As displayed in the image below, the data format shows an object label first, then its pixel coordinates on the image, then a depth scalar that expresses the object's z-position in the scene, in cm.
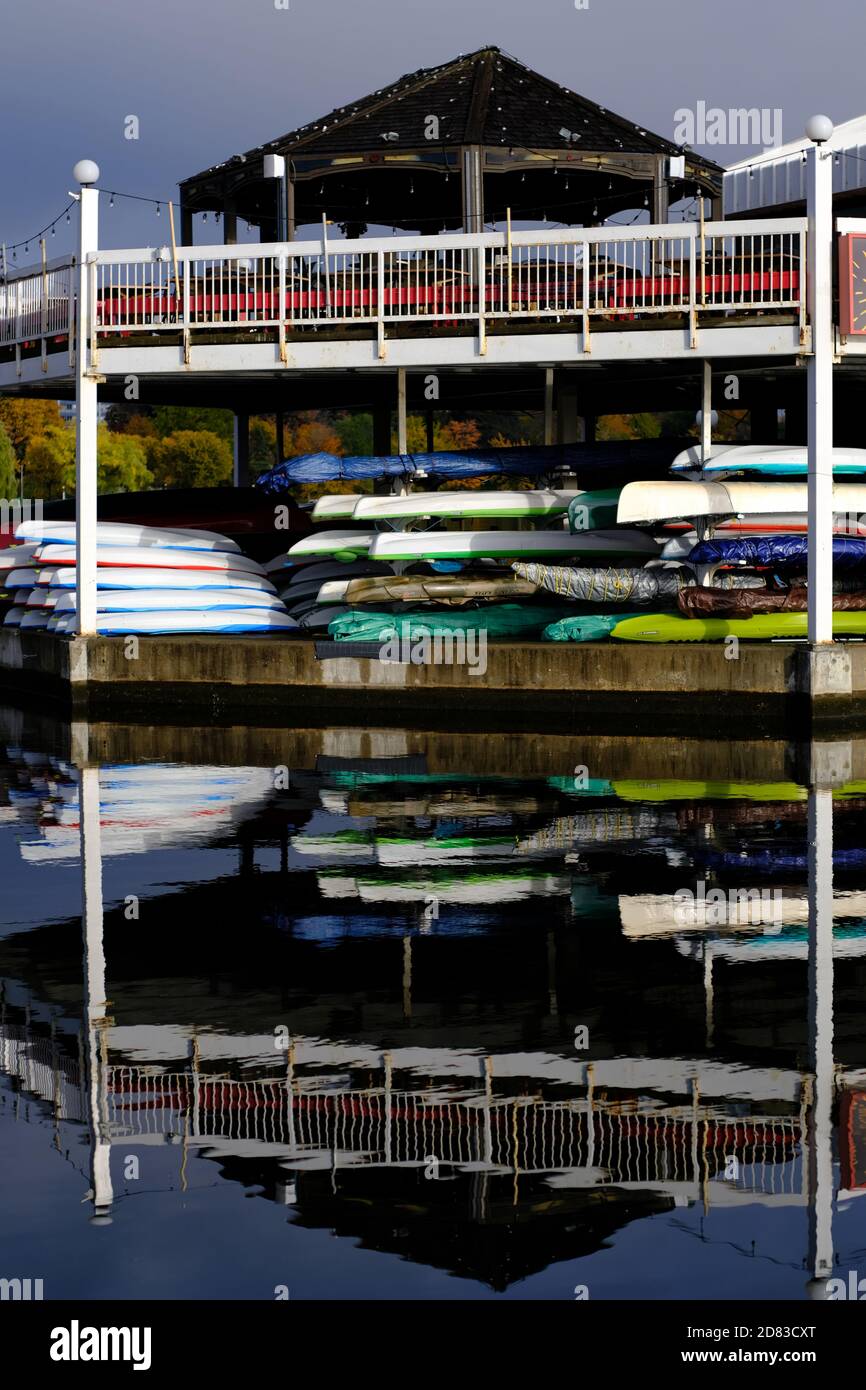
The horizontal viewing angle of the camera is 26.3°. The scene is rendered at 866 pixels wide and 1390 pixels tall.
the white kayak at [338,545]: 2325
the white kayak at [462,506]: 2292
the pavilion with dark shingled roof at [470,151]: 2591
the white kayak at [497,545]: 2270
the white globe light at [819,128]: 1948
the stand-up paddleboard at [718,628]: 2088
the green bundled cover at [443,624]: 2189
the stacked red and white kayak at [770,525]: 2217
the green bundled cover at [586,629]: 2158
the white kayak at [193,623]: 2316
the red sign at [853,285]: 2048
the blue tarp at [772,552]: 2119
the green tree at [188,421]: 8819
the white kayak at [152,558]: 2391
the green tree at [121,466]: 7394
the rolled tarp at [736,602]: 2098
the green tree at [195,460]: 7806
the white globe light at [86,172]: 2242
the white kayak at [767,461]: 2148
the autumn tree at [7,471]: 6688
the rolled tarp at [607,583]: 2198
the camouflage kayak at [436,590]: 2266
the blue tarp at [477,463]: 2372
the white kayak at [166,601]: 2325
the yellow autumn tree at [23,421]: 7769
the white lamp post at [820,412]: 2011
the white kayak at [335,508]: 2328
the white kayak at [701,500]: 2109
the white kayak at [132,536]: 2436
